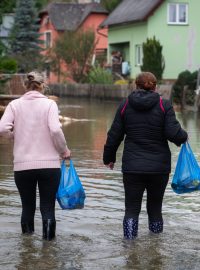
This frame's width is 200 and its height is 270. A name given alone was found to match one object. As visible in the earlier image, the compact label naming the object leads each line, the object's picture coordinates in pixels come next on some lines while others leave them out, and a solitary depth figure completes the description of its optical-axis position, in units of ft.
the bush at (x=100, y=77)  151.02
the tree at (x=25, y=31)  191.22
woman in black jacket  24.56
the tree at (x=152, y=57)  153.48
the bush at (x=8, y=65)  86.19
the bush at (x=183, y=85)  110.83
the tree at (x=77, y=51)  171.12
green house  161.27
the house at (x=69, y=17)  229.25
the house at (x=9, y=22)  197.56
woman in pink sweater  24.40
